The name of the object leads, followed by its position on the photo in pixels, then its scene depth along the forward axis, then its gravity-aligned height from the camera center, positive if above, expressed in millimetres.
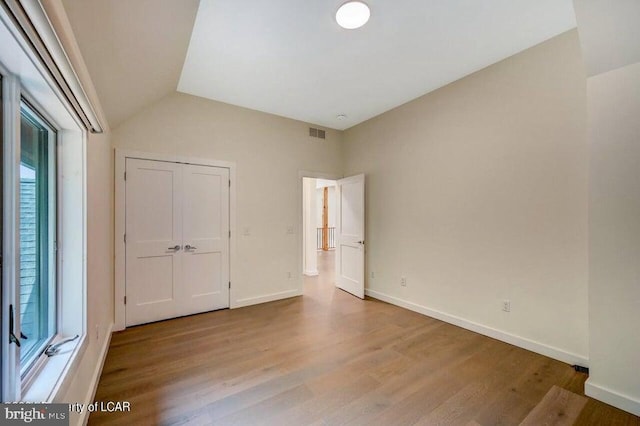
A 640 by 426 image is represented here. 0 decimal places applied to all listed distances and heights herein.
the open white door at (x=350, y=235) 4328 -361
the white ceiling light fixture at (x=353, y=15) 1974 +1571
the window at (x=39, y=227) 1084 -64
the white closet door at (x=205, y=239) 3492 -322
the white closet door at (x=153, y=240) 3150 -306
